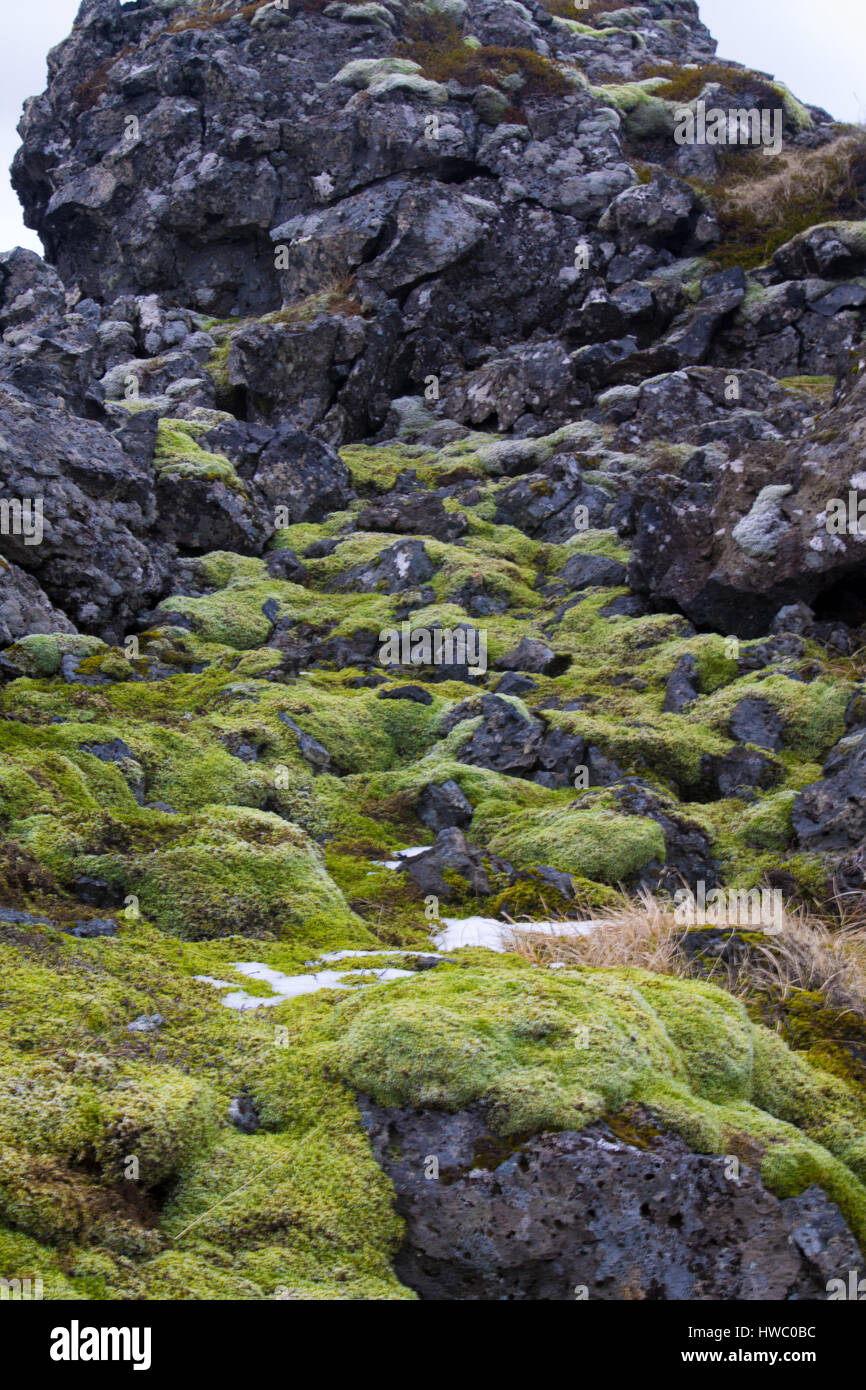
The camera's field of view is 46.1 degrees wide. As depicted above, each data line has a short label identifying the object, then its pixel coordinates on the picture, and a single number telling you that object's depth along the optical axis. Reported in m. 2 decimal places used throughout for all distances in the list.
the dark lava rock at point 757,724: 12.32
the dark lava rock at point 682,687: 13.55
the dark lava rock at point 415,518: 20.34
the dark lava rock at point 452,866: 9.67
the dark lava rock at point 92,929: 7.10
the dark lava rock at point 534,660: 15.35
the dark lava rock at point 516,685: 14.46
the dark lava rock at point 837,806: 9.93
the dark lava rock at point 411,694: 13.93
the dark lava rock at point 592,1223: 4.73
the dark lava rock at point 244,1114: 5.29
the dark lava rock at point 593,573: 18.12
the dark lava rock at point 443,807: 11.35
